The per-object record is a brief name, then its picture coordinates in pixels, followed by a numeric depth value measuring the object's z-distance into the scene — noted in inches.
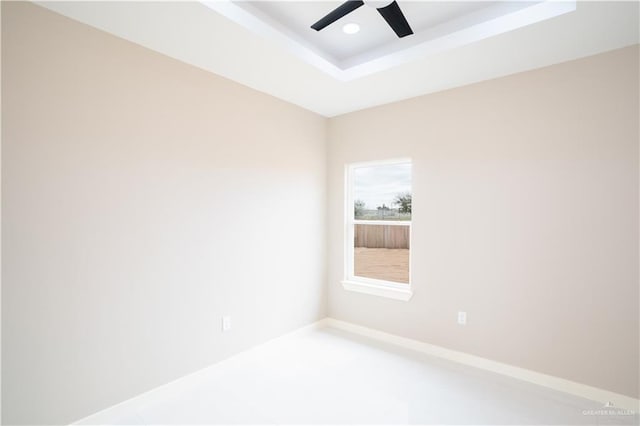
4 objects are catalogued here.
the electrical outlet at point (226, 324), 110.7
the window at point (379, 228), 136.2
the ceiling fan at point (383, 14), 71.9
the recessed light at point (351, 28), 95.6
